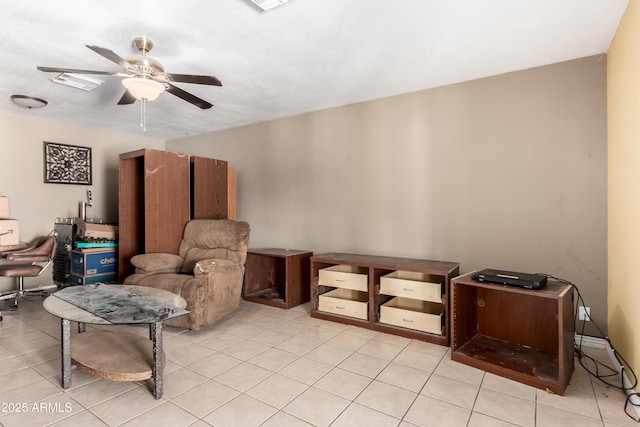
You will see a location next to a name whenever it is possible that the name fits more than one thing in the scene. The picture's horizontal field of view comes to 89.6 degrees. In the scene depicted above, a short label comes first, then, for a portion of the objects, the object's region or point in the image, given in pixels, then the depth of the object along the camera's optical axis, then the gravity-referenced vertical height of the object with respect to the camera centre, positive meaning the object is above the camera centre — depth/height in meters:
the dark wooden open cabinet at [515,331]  1.97 -0.92
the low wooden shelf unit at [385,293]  2.69 -0.76
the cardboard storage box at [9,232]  3.64 -0.23
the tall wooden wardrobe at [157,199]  3.52 +0.14
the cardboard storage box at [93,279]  3.68 -0.79
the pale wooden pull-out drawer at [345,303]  3.06 -0.91
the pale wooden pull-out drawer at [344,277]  3.08 -0.65
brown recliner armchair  2.78 -0.57
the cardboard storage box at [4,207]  3.79 +0.06
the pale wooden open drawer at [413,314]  2.69 -0.91
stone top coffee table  1.83 -0.70
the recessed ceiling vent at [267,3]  1.82 +1.19
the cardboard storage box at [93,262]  3.68 -0.59
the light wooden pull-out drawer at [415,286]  2.68 -0.65
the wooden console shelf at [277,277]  3.60 -0.80
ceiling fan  2.10 +0.92
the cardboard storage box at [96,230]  3.88 -0.22
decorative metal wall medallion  4.34 +0.68
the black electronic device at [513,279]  2.04 -0.45
